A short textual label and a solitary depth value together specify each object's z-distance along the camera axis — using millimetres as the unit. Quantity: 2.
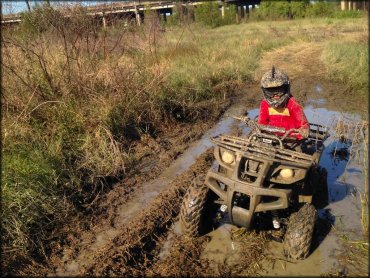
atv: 3572
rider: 4219
